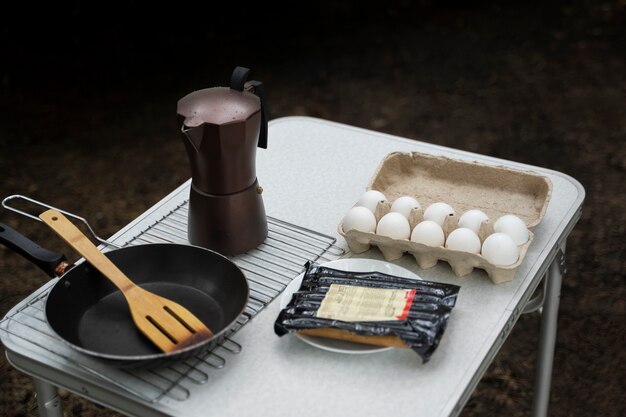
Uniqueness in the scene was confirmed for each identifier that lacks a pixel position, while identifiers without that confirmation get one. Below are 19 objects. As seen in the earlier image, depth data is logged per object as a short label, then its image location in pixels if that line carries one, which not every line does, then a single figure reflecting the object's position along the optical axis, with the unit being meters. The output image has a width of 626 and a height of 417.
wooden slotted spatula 0.98
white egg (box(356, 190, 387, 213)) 1.23
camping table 0.94
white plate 1.00
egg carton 1.19
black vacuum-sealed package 0.98
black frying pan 1.00
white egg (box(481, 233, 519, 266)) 1.12
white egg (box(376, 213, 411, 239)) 1.16
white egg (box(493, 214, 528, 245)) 1.16
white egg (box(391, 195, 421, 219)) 1.21
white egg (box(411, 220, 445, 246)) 1.15
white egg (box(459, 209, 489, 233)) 1.18
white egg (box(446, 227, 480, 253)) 1.13
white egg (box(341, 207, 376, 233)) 1.18
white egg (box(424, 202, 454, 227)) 1.20
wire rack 0.97
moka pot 1.08
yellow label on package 1.02
